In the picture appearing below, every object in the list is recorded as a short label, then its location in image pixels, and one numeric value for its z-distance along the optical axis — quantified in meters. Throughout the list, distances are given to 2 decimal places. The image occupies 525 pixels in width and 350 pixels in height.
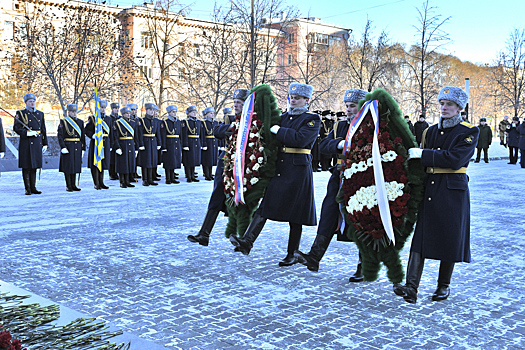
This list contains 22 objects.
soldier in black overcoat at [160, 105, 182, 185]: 18.19
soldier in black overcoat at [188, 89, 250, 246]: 8.16
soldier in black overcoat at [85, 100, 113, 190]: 16.12
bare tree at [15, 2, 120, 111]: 26.34
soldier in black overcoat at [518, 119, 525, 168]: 24.44
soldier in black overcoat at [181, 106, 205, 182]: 18.89
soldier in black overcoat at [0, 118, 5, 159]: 13.98
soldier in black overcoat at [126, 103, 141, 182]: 17.72
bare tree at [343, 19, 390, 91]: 36.50
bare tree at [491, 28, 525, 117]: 46.34
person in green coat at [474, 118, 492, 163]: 28.45
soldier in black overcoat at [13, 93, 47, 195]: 14.55
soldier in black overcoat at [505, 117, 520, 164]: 26.98
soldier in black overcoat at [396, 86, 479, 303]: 5.74
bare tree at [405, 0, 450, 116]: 32.75
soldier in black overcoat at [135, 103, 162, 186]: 17.38
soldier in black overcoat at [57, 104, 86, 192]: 15.46
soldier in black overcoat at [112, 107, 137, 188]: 16.80
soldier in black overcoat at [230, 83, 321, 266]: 7.23
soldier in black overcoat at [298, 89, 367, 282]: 6.64
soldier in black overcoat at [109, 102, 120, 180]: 17.38
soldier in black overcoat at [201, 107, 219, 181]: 19.36
